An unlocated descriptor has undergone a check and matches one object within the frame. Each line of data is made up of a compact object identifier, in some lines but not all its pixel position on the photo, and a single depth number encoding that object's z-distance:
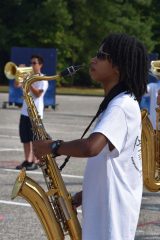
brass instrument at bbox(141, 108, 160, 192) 6.93
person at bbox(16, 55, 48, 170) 10.56
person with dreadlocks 3.62
